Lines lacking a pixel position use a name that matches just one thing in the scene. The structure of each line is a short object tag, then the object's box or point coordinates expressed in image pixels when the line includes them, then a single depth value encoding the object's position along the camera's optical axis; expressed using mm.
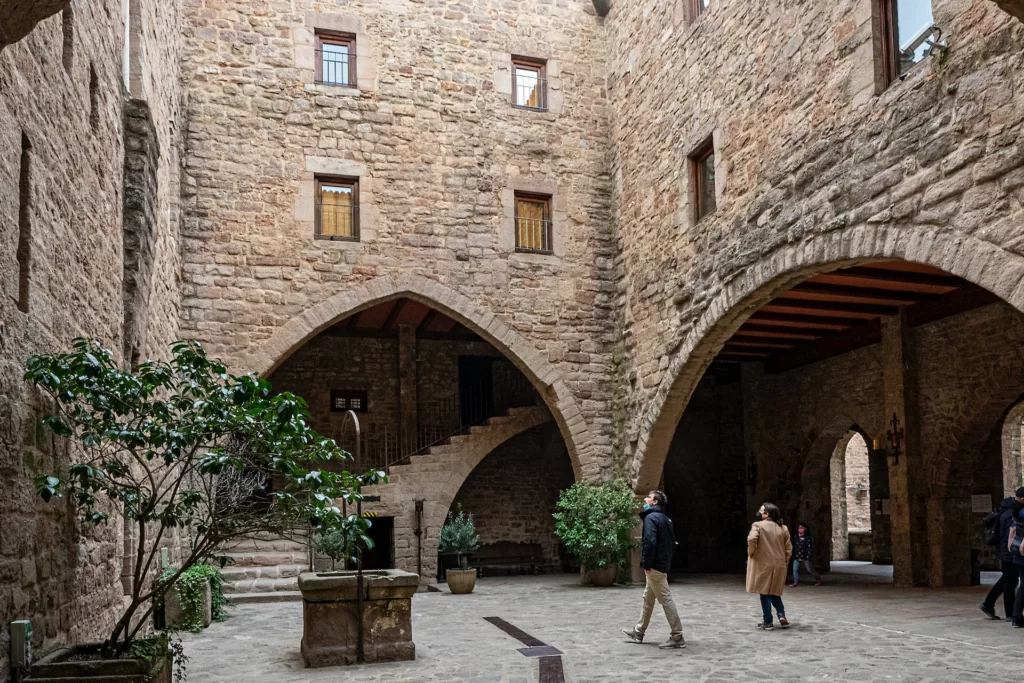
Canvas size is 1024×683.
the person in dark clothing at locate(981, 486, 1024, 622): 8039
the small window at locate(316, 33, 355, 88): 12391
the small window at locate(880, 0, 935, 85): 7309
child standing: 12570
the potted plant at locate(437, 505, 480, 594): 13367
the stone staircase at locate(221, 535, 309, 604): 11203
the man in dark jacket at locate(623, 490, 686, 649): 7090
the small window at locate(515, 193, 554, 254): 12883
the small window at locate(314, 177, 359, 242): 12188
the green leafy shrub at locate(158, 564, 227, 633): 8602
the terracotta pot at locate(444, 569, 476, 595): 12359
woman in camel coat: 8070
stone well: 6707
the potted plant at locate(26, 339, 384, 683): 4762
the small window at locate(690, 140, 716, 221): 10844
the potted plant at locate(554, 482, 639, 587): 12062
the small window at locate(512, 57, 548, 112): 13134
